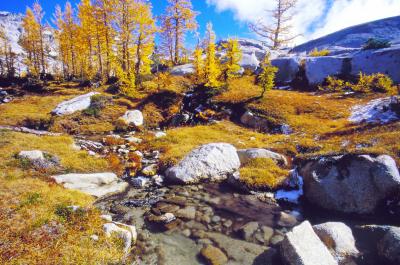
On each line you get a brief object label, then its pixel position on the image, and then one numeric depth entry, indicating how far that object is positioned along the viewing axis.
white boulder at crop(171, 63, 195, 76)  35.38
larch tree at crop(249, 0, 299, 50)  46.50
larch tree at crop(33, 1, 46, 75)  39.05
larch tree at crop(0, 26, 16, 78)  45.25
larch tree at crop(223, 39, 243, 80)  29.53
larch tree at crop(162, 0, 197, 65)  40.72
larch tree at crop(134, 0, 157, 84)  31.62
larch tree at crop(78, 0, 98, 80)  33.78
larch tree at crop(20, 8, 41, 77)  40.56
